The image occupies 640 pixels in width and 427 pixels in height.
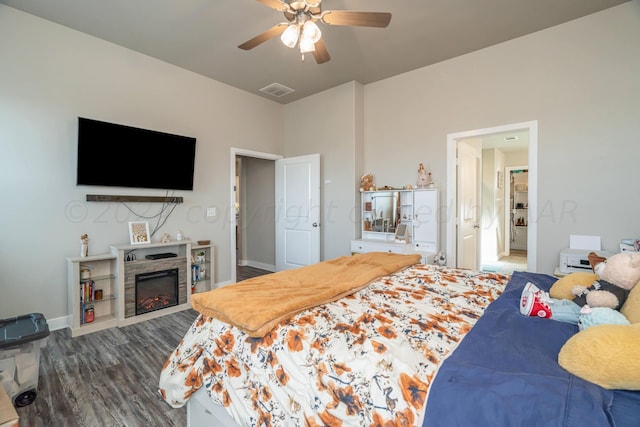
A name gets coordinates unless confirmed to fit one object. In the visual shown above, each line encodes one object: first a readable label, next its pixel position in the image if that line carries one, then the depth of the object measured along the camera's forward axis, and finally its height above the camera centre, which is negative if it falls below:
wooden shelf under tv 3.09 +0.13
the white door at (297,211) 4.51 +0.00
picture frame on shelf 3.30 -0.26
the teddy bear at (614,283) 1.15 -0.30
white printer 2.60 -0.44
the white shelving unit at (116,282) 2.83 -0.76
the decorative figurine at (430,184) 3.76 +0.35
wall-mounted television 3.01 +0.61
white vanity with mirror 3.71 -0.15
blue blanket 0.71 -0.48
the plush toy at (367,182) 4.22 +0.42
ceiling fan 2.09 +1.43
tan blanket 1.31 -0.45
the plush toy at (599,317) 1.00 -0.37
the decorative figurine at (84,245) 3.00 -0.36
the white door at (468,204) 3.71 +0.11
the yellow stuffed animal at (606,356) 0.74 -0.39
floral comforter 0.96 -0.58
